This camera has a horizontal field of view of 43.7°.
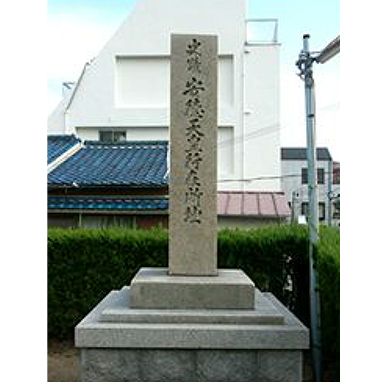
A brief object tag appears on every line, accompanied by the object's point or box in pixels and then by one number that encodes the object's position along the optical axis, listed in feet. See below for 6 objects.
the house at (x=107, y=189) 30.27
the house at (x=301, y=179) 96.10
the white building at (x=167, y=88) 55.21
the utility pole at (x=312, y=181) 16.62
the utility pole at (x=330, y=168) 54.42
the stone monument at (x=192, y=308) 12.12
